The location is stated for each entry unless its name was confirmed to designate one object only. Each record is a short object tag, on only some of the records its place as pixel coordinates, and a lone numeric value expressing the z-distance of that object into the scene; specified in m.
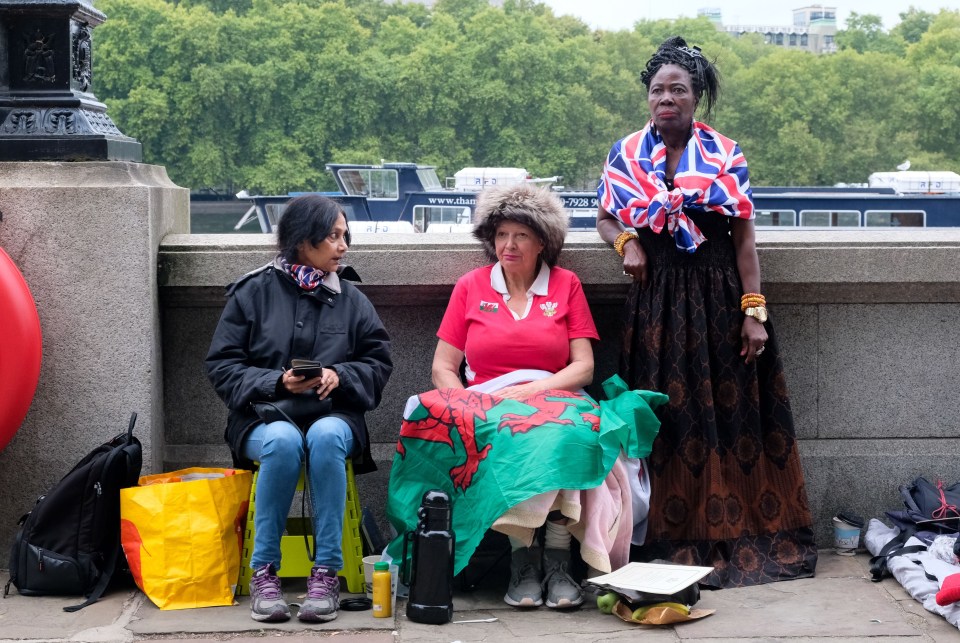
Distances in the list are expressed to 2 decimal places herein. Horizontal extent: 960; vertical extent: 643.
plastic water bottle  3.84
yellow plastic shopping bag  3.98
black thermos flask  3.85
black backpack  4.04
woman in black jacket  3.87
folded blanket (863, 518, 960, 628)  3.84
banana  3.80
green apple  3.92
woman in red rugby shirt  4.27
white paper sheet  3.85
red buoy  4.04
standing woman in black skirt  4.34
